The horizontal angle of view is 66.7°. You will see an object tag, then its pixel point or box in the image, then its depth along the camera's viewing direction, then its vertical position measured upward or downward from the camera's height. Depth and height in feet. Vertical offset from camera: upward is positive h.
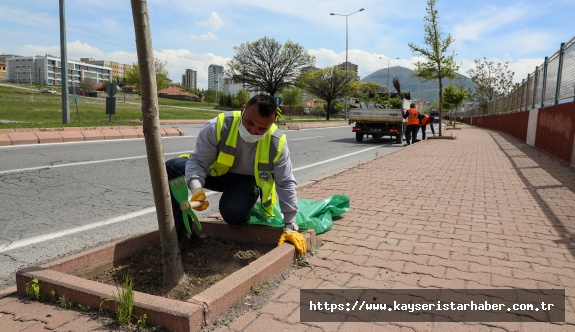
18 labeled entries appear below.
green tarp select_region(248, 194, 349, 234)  11.57 -3.01
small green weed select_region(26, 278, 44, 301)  7.89 -3.35
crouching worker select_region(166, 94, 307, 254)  9.97 -1.27
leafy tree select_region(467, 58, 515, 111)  144.05 +11.09
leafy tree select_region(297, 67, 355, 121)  185.47 +12.19
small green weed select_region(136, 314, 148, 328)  6.91 -3.38
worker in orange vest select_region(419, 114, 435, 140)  56.16 -0.72
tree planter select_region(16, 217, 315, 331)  6.87 -3.17
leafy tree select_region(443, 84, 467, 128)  145.79 +6.76
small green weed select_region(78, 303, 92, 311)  7.47 -3.46
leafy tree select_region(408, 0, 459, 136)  61.62 +8.02
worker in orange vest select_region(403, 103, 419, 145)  51.26 -0.83
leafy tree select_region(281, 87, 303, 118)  272.10 +8.49
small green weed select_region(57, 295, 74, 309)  7.62 -3.45
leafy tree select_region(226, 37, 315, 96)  161.69 +17.11
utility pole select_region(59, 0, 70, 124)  50.06 +4.57
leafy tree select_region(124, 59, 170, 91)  186.43 +13.81
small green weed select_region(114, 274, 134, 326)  6.97 -3.20
